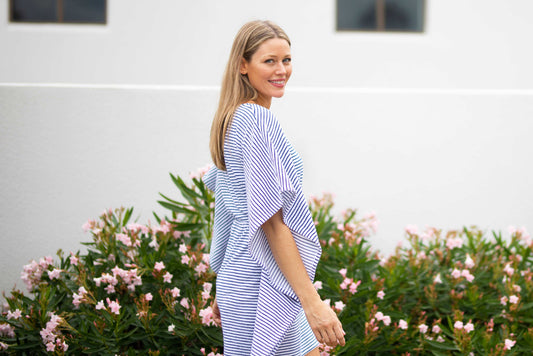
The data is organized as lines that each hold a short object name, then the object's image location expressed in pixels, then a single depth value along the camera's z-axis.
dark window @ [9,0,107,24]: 5.27
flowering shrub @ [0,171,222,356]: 2.91
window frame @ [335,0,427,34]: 5.34
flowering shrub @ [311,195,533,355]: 2.99
